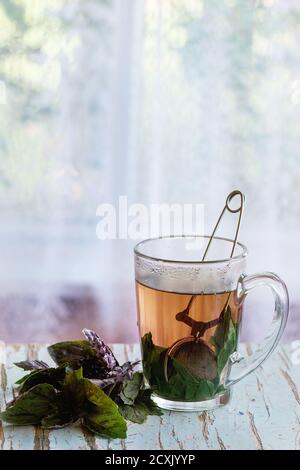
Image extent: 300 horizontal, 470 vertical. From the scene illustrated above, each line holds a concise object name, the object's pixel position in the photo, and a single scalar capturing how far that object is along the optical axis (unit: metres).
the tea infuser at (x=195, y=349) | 0.84
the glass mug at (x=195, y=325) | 0.84
